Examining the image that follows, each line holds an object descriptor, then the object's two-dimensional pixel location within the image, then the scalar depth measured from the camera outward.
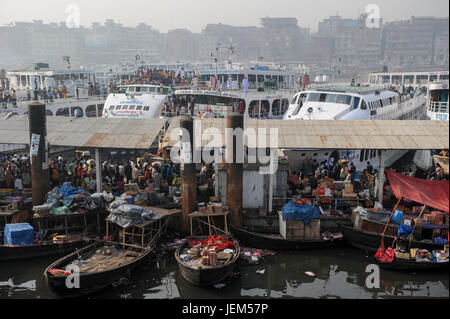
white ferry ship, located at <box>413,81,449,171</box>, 26.04
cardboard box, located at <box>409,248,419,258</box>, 13.45
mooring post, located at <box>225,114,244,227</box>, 15.22
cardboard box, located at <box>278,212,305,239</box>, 14.71
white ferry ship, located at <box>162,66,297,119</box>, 28.61
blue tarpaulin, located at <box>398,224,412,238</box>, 13.75
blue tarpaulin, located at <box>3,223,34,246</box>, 14.07
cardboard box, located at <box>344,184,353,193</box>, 16.42
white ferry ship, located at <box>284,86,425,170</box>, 20.94
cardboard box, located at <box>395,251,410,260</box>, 13.34
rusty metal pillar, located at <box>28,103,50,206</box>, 16.19
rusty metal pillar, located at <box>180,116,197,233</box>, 15.27
